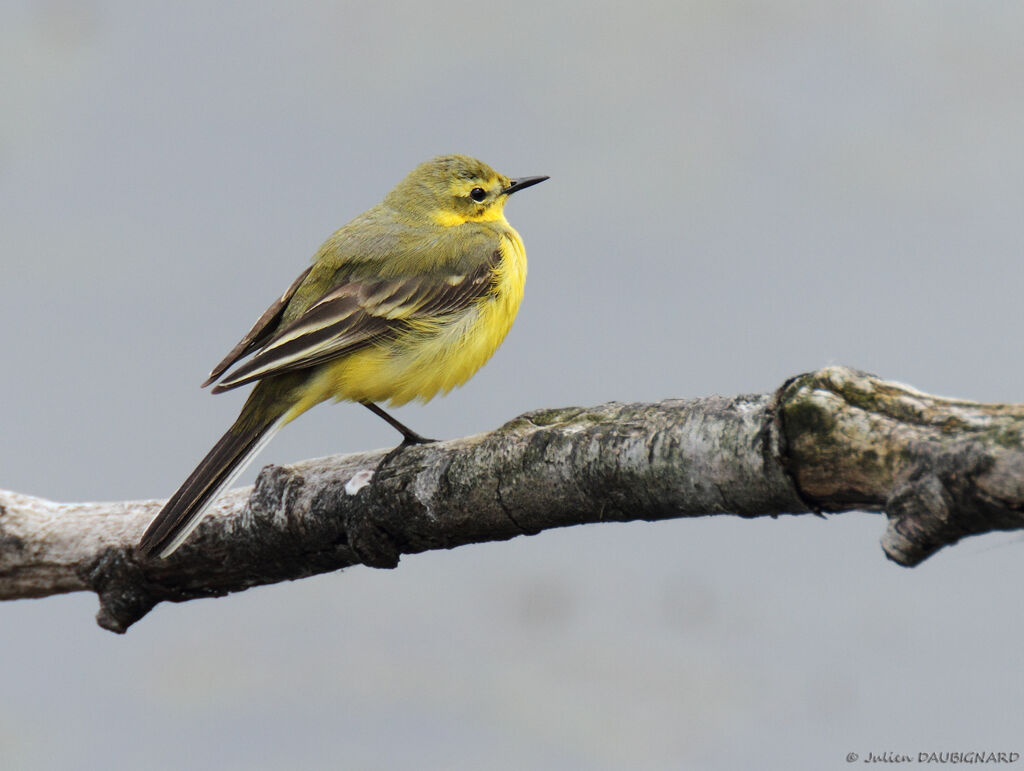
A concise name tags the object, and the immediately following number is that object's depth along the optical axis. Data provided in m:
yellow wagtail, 8.96
